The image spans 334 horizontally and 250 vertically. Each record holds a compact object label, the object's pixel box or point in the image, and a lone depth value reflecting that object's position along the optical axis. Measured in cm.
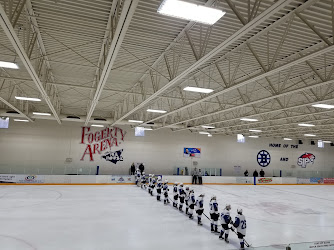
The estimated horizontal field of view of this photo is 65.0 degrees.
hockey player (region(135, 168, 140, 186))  2678
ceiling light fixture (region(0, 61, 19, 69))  909
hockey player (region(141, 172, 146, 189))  2464
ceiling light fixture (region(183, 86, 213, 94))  1161
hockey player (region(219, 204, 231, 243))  973
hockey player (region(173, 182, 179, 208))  1581
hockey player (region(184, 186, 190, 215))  1386
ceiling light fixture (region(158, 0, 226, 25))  532
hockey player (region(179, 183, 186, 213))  1477
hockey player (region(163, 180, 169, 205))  1677
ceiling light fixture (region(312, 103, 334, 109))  1445
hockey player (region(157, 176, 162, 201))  1794
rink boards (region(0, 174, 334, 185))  2541
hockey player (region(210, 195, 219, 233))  1080
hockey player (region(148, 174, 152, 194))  2112
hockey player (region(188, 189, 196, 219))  1302
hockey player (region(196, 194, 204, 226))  1194
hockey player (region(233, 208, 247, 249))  891
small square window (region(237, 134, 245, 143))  3931
